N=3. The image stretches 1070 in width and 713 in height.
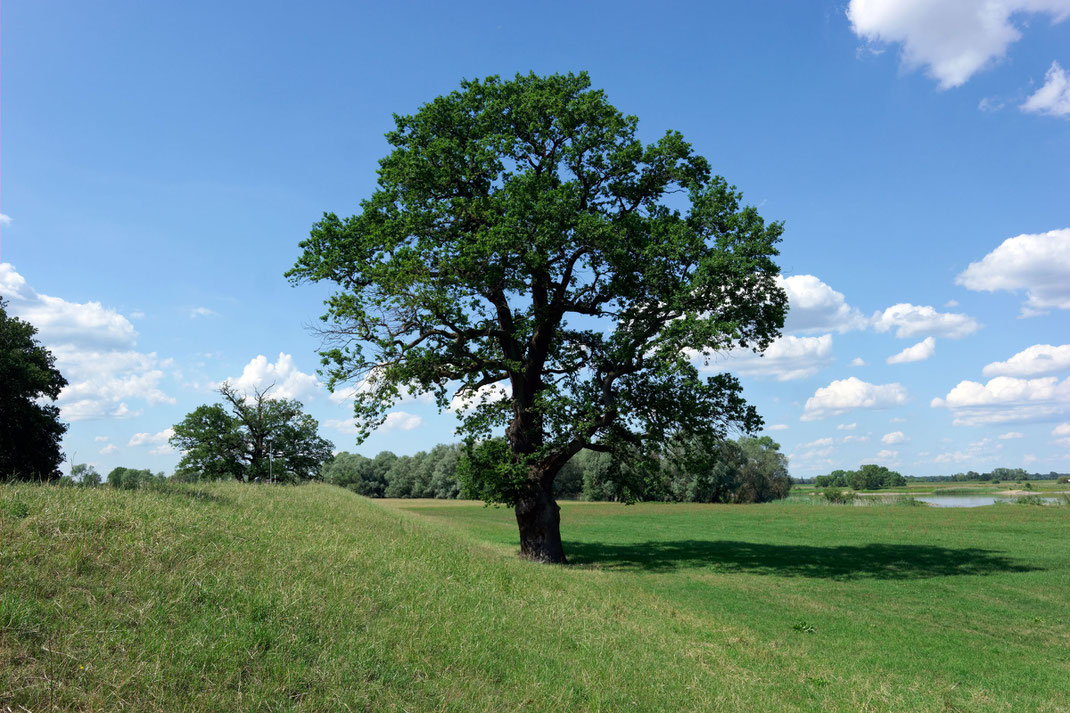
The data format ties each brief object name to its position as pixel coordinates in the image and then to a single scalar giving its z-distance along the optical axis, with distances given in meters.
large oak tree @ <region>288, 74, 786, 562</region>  23.30
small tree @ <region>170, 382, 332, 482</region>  64.25
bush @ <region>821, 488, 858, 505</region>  80.06
